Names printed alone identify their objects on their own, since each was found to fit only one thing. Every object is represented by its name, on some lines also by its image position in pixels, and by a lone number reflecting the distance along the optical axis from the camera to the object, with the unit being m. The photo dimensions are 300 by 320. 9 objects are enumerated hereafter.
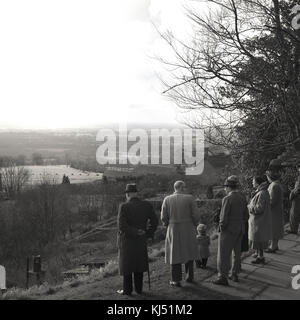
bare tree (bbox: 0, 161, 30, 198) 106.69
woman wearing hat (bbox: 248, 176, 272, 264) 10.41
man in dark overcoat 8.27
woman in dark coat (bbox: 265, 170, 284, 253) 11.43
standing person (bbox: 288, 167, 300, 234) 13.06
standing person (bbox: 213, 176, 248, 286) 8.80
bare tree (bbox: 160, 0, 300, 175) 11.59
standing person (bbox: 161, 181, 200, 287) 8.79
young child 10.27
